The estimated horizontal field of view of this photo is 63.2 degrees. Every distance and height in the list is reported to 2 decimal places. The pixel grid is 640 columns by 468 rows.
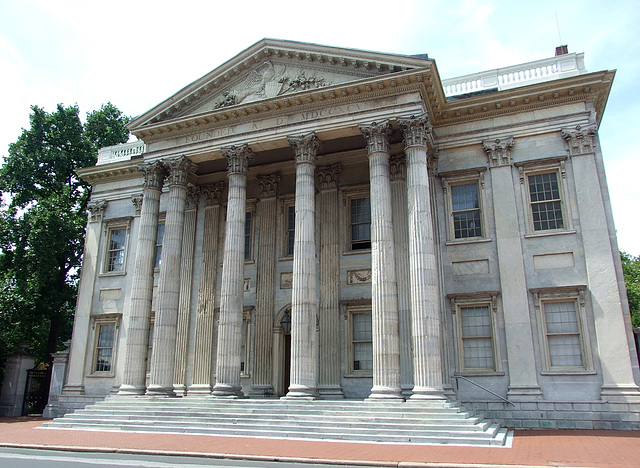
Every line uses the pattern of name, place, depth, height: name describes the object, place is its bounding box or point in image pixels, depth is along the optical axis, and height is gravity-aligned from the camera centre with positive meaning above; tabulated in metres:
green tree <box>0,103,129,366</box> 29.22 +8.65
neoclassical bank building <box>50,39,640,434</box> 18.44 +5.18
